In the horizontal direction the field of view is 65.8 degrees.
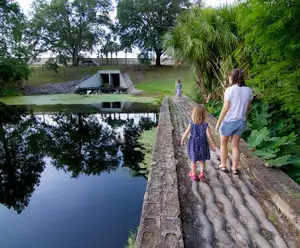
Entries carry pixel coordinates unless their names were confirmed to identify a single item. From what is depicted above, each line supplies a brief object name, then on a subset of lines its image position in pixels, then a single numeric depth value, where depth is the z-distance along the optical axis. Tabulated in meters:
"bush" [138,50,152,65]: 29.98
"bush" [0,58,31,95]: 19.55
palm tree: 7.11
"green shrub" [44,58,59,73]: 27.23
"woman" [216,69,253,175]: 2.64
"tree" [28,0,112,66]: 28.06
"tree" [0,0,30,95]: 19.94
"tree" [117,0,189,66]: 28.33
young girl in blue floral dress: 2.69
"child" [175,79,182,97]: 12.06
